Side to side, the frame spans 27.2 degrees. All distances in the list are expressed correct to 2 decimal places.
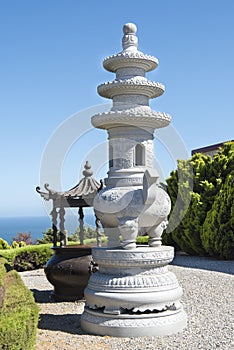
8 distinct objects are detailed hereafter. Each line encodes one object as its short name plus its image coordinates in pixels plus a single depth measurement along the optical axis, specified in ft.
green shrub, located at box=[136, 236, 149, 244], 51.19
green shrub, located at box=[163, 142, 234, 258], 45.96
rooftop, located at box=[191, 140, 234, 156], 61.96
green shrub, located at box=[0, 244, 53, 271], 44.52
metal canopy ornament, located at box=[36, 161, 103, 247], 27.78
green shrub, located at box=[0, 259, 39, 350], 13.57
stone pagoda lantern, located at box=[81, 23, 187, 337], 20.01
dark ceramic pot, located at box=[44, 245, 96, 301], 26.40
